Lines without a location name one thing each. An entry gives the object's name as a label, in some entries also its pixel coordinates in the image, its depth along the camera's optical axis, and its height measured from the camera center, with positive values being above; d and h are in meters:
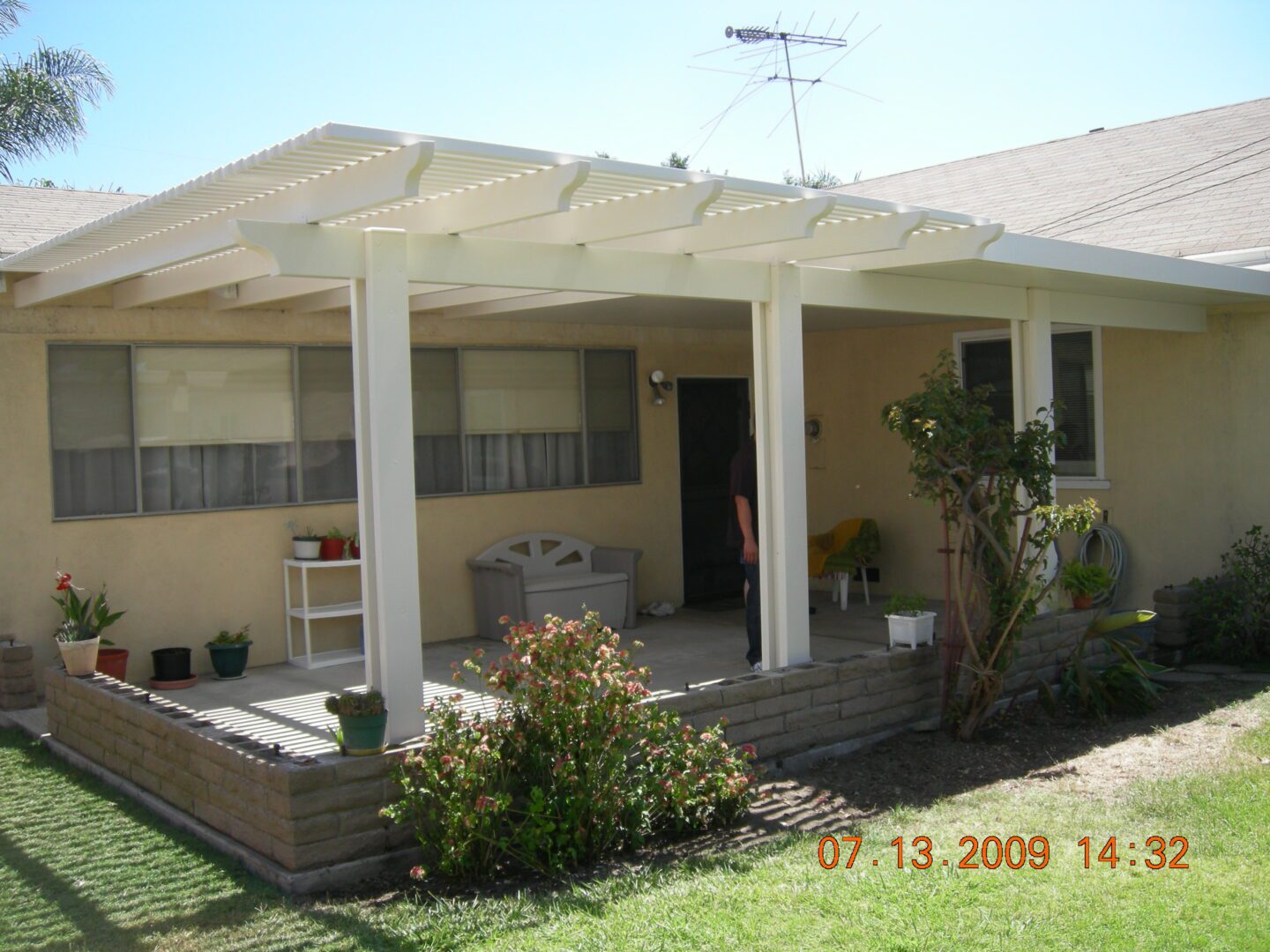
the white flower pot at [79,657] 7.19 -1.09
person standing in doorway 8.16 -0.45
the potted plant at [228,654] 8.40 -1.29
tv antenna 14.34 +4.70
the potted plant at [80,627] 7.21 -0.96
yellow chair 11.08 -0.97
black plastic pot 8.19 -1.30
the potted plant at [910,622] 7.53 -1.09
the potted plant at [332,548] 8.91 -0.62
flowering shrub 5.08 -1.37
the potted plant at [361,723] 5.19 -1.10
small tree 7.01 -0.38
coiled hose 10.30 -0.96
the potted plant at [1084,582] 8.83 -1.03
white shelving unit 8.76 -1.07
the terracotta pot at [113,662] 7.78 -1.22
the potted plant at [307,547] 8.82 -0.60
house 5.53 +0.72
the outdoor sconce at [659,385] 11.07 +0.60
